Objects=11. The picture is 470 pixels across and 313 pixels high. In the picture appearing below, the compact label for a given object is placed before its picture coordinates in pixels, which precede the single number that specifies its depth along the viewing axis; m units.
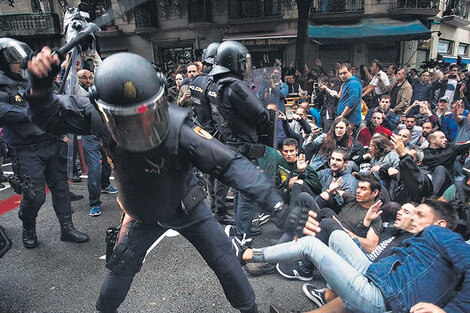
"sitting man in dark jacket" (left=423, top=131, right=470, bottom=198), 3.80
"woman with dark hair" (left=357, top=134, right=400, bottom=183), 3.72
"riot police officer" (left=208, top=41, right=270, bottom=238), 2.91
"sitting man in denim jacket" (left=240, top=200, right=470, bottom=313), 1.75
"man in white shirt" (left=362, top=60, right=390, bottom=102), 7.05
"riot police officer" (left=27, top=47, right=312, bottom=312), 1.45
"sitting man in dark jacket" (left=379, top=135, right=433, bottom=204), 3.08
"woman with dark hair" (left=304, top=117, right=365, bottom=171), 4.08
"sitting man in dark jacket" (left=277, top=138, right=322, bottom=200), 3.38
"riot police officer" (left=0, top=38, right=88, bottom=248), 2.95
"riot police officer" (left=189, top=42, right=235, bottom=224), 3.79
